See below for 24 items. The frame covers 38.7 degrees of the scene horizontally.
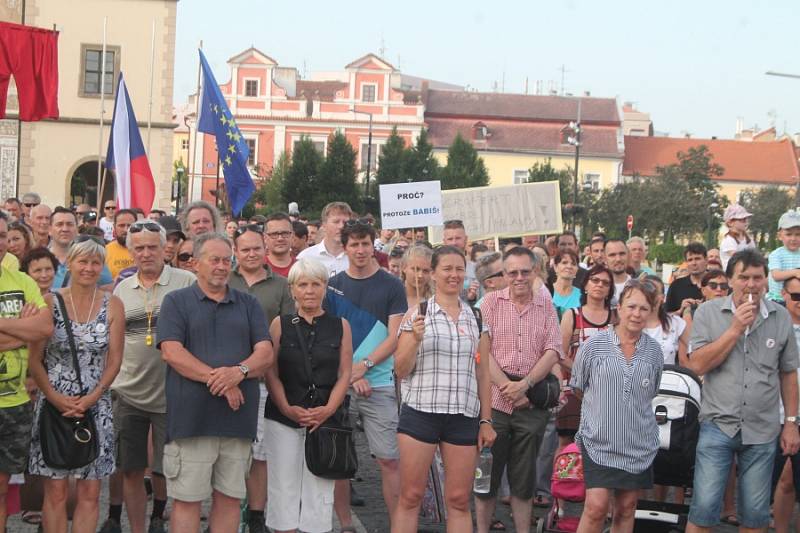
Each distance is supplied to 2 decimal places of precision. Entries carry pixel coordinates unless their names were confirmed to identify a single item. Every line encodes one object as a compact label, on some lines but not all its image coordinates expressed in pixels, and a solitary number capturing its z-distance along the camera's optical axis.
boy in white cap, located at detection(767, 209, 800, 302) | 9.41
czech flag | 14.91
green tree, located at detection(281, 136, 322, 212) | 67.12
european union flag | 13.94
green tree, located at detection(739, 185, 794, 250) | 66.06
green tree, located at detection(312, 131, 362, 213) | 67.00
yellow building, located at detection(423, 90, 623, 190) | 90.44
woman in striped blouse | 6.67
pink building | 85.06
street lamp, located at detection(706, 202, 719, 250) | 55.27
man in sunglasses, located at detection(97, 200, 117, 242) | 16.13
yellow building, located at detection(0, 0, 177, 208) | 40.94
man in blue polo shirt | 6.20
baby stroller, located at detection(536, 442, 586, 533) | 7.38
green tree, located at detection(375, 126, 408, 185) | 72.44
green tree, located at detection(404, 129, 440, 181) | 72.44
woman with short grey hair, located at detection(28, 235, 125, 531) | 6.46
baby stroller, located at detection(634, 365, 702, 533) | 7.25
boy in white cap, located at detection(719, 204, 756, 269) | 12.34
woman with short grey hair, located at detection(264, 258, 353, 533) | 6.56
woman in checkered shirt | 6.57
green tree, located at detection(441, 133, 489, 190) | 74.75
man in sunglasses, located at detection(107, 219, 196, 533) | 7.05
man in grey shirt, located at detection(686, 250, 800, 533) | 6.73
